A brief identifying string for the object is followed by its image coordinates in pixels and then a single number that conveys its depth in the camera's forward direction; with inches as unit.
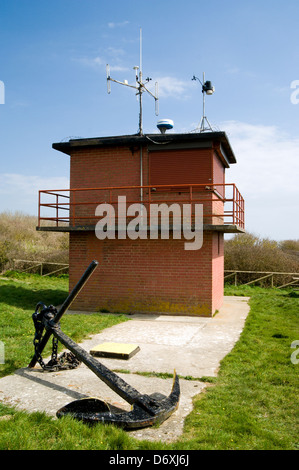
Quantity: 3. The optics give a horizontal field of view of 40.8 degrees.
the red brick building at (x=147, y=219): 471.5
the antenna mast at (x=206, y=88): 575.5
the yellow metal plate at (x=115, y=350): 284.2
